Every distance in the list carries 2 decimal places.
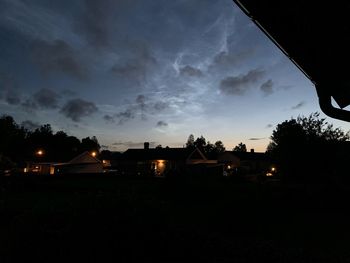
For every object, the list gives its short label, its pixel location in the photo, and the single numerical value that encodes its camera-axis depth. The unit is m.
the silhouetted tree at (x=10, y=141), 38.91
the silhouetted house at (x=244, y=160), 83.12
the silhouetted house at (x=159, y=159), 60.94
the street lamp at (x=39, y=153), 61.37
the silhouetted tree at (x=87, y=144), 121.38
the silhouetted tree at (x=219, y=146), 161.10
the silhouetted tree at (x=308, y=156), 22.72
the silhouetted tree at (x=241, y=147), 169.51
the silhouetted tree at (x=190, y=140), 153.00
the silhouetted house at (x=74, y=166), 59.53
